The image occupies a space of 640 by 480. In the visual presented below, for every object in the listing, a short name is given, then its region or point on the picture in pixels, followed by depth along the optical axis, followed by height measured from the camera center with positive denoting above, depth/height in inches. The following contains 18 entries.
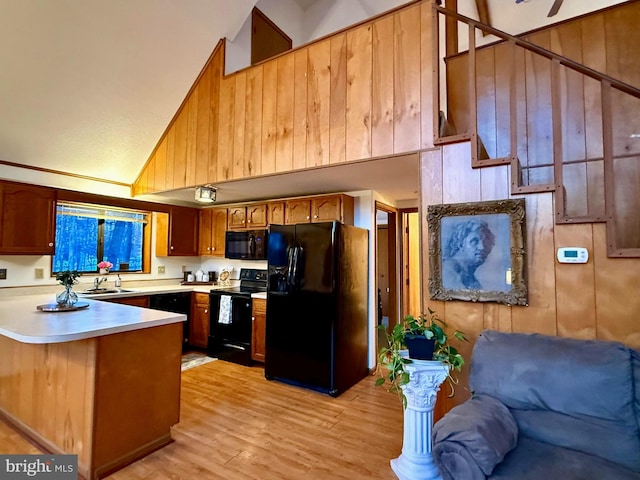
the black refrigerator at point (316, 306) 128.6 -22.1
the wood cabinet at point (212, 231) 195.8 +13.9
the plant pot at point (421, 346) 76.8 -22.0
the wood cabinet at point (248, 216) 175.5 +20.5
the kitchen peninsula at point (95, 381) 77.9 -34.4
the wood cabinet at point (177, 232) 193.0 +12.9
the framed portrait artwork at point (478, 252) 82.0 +0.4
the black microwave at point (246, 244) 175.5 +4.9
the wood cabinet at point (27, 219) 131.7 +14.4
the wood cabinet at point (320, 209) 150.6 +21.1
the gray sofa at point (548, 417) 55.1 -31.3
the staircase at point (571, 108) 106.1 +52.3
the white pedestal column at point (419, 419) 75.2 -39.6
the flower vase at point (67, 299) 103.2 -14.6
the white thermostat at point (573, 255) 76.0 -0.4
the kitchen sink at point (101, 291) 154.9 -18.5
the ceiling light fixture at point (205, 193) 151.9 +28.2
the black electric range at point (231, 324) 163.0 -36.3
